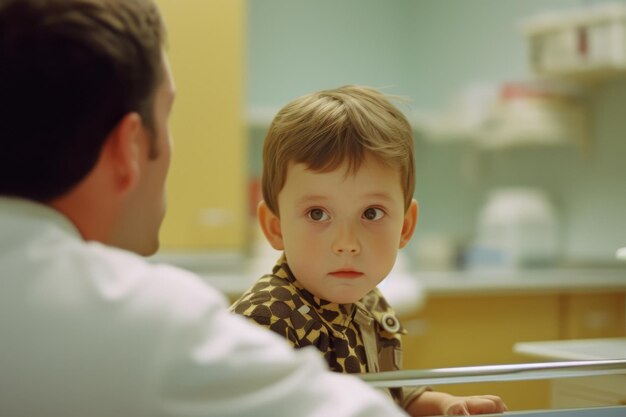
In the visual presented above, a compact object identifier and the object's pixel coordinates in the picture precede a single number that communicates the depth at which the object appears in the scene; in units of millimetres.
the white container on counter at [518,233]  2350
